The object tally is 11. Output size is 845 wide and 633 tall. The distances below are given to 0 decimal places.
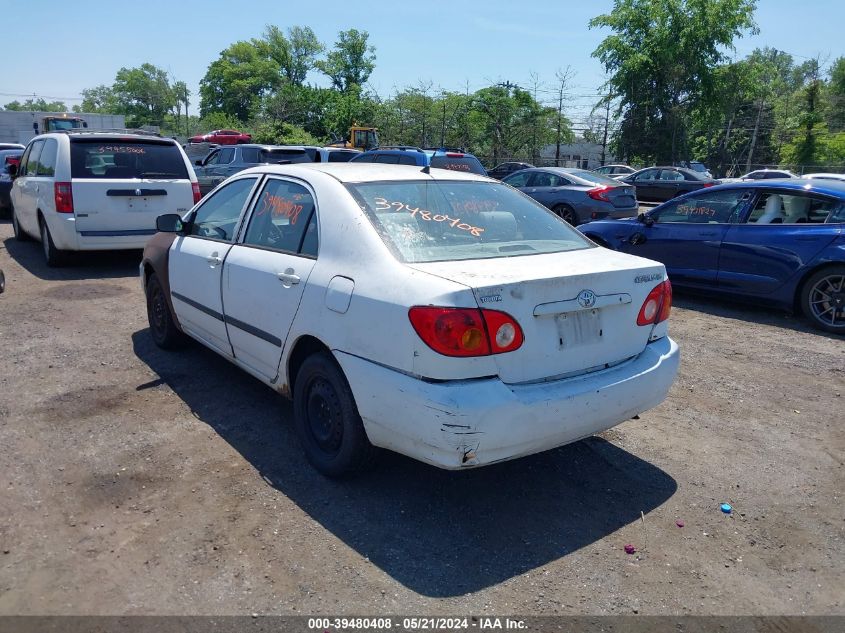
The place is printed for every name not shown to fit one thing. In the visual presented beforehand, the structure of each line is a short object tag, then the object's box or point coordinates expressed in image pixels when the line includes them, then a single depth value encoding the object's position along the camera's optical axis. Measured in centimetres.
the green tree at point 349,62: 6719
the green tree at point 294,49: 8162
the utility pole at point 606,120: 3766
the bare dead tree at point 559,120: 3241
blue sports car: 713
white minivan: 874
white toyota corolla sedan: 306
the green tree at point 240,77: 8144
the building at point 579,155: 3428
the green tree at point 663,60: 4041
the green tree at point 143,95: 11025
